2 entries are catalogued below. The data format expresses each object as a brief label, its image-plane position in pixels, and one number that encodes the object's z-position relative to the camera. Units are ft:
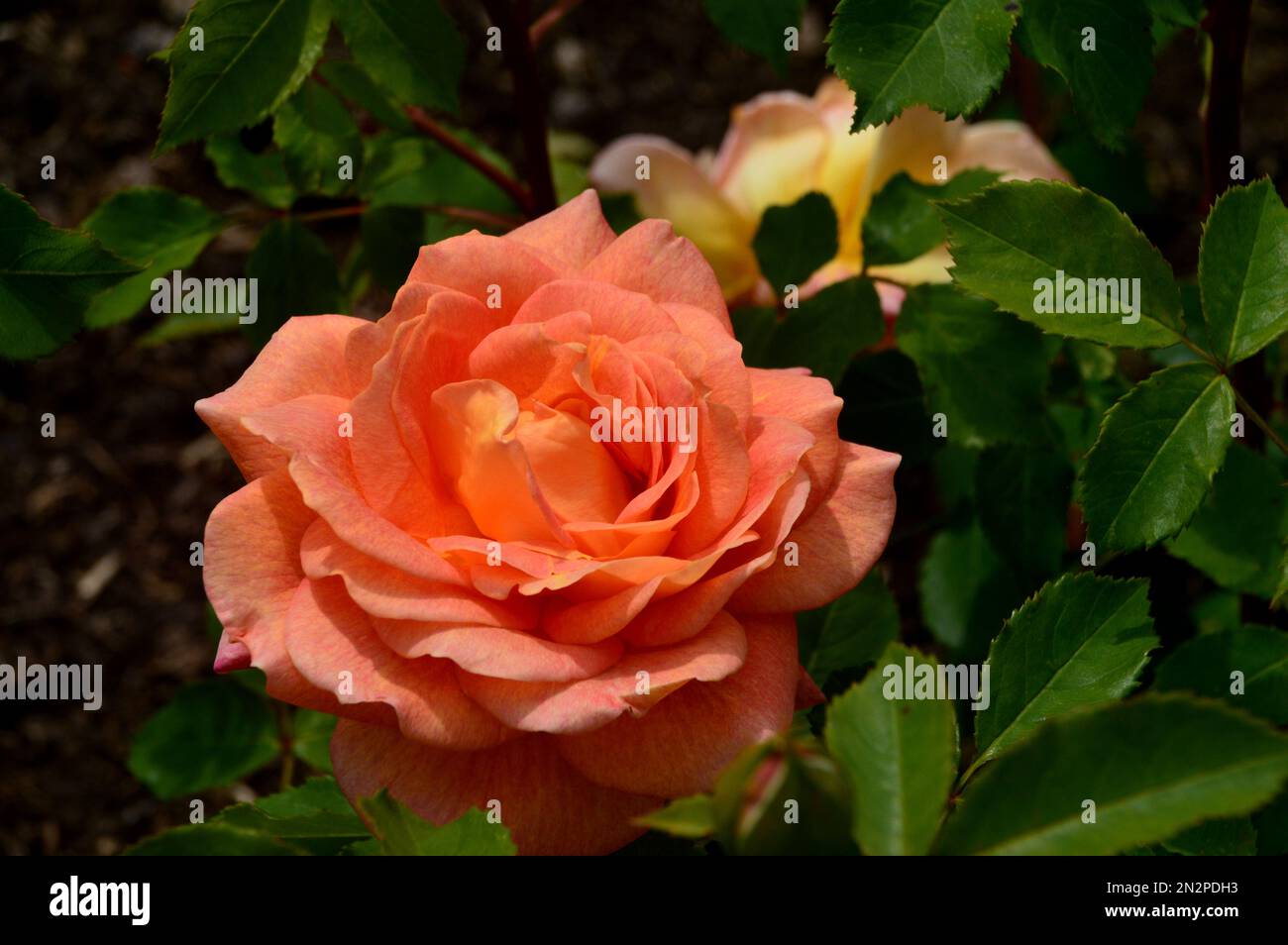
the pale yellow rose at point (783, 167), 2.49
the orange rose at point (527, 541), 2.08
